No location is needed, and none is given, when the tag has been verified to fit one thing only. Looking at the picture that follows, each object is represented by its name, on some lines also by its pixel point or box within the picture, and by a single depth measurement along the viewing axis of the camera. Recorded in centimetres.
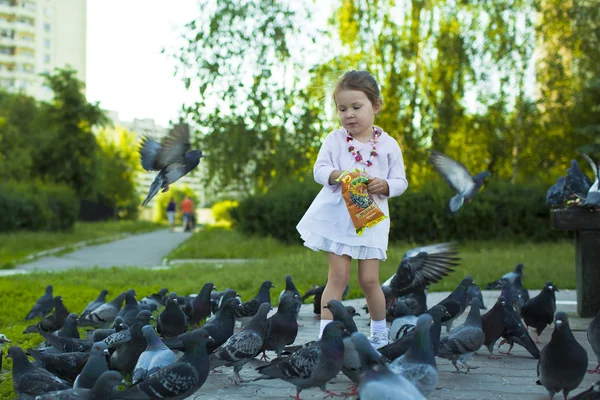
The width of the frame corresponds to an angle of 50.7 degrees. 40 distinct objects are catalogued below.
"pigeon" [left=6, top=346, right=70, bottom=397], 356
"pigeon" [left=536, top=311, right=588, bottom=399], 349
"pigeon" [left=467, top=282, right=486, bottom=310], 588
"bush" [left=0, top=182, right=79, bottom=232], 1861
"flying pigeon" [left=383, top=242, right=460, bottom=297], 523
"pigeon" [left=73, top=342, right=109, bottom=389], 347
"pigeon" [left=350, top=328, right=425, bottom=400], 274
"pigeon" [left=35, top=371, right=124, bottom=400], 308
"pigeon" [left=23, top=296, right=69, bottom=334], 573
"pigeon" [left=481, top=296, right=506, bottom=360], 453
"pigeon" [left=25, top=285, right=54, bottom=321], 691
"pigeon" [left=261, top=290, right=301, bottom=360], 448
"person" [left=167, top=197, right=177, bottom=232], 3077
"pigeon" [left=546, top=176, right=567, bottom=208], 632
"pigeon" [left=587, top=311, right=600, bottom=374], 403
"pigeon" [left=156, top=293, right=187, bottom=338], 498
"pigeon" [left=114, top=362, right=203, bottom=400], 331
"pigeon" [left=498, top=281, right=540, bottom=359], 458
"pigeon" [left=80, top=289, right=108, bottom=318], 611
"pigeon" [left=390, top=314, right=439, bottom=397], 316
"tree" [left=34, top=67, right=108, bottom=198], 2570
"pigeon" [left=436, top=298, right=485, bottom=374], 414
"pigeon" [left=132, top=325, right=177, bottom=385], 371
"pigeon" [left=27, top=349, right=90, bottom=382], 402
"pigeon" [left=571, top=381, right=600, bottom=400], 305
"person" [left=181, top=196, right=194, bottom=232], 3002
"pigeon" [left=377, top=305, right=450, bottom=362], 370
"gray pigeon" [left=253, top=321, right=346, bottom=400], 348
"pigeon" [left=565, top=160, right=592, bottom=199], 589
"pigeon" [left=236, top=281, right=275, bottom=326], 565
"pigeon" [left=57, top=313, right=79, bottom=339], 507
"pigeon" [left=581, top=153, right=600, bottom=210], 536
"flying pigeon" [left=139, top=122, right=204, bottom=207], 541
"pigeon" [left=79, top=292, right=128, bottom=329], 599
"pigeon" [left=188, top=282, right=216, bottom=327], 574
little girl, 428
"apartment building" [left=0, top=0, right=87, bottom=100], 8612
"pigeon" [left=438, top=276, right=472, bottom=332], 536
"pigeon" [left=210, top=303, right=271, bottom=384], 397
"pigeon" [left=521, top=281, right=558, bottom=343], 525
